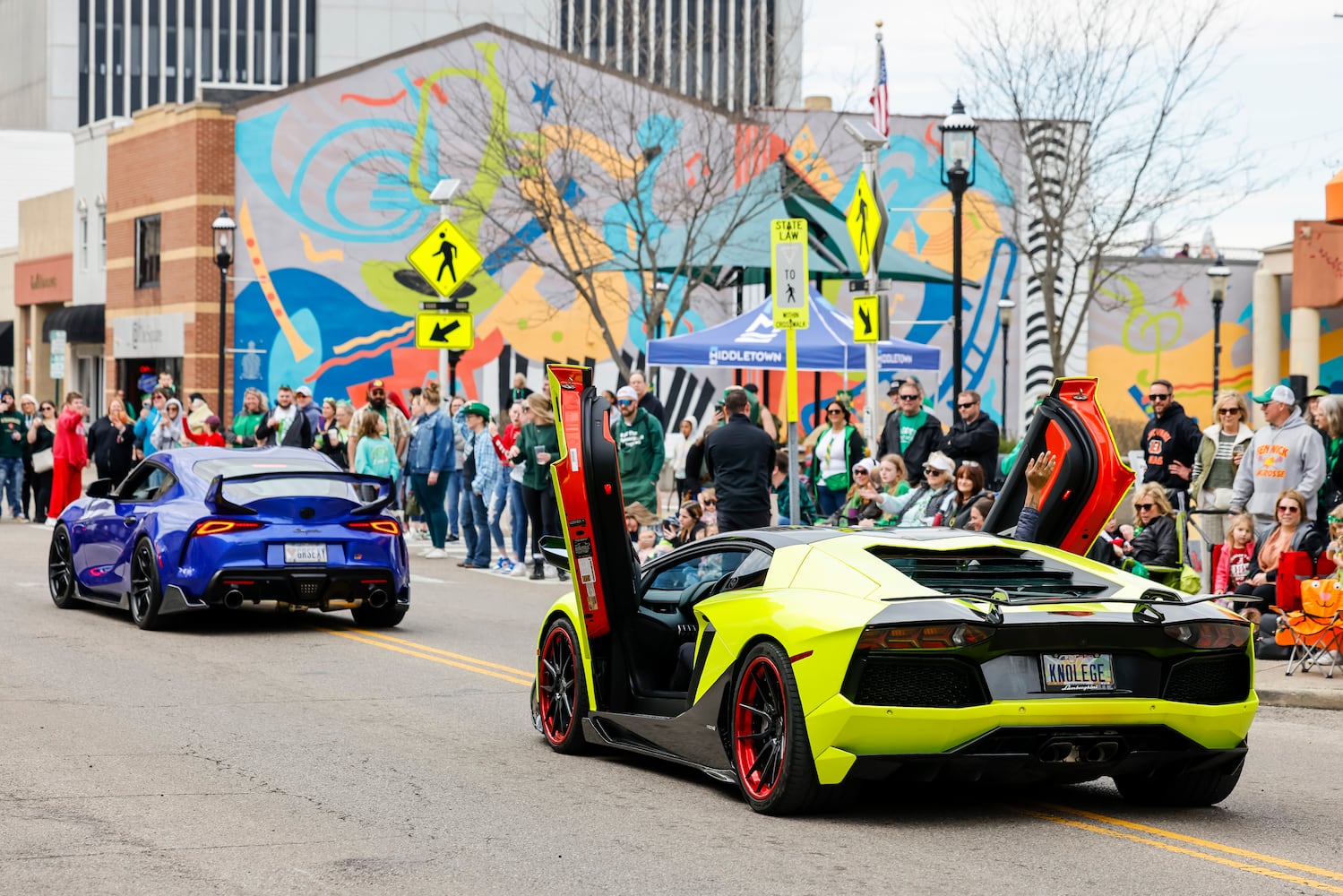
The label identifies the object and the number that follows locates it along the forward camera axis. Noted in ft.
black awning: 161.99
